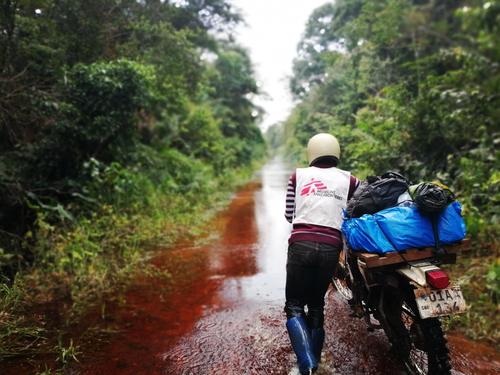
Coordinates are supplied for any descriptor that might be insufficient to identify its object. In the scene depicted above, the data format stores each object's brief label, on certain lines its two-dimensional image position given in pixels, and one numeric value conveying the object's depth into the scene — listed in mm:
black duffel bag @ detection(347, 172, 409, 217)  2742
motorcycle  2408
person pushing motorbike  2783
